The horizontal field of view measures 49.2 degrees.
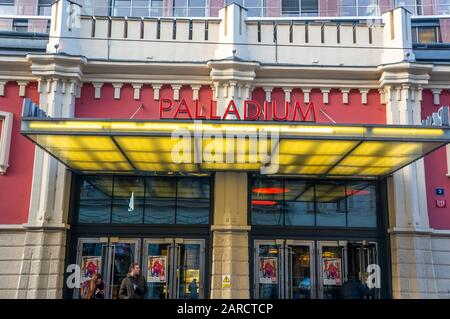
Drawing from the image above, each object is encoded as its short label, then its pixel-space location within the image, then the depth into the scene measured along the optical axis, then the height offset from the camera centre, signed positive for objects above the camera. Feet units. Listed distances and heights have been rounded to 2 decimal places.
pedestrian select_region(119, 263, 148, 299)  35.78 -0.74
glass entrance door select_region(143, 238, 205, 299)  42.06 +0.77
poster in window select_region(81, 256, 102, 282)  41.98 +0.83
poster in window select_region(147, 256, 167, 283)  42.24 +0.59
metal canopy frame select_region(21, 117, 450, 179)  33.50 +9.48
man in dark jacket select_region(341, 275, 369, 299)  40.88 -0.92
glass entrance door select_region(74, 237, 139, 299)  42.04 +1.50
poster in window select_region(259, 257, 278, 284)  42.34 +0.64
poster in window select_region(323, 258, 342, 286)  42.65 +0.56
